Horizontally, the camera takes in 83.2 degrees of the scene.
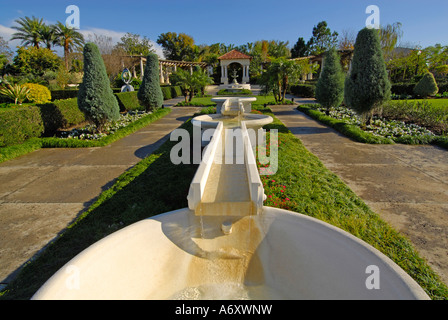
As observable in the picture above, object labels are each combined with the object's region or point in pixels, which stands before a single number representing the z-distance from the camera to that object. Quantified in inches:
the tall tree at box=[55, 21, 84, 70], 1471.5
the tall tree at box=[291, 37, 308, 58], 2360.9
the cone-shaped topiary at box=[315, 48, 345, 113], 552.1
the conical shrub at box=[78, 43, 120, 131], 383.2
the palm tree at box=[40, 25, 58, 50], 1467.8
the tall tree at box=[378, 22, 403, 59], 1311.5
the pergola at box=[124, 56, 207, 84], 1440.6
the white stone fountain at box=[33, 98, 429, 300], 84.9
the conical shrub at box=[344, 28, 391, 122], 386.0
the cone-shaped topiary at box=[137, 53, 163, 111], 620.1
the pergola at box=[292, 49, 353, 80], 1153.0
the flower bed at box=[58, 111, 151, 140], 382.3
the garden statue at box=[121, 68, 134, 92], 875.7
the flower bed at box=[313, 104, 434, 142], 363.6
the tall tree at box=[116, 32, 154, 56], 1955.0
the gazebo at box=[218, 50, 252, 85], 1499.8
